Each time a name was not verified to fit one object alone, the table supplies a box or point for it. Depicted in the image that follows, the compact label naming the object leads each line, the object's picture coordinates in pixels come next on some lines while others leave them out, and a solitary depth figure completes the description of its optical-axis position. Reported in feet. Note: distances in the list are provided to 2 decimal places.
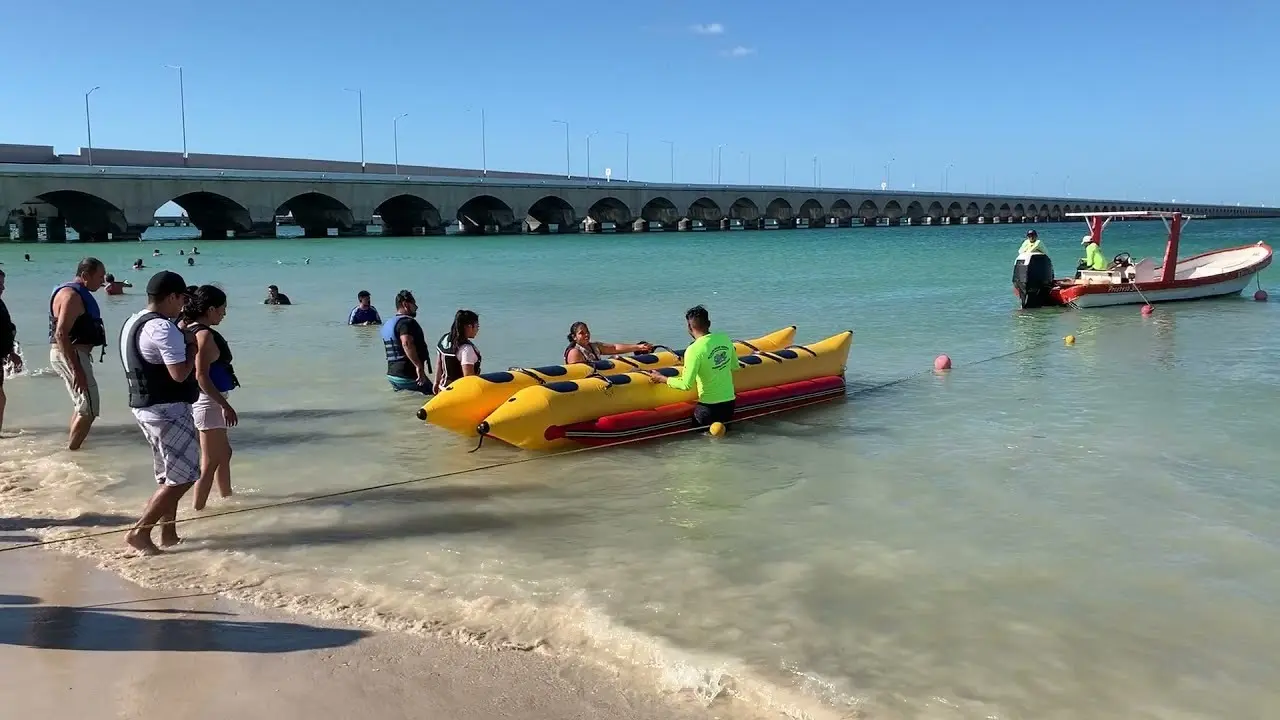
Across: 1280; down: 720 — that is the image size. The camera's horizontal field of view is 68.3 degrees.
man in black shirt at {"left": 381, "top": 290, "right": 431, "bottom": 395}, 28.12
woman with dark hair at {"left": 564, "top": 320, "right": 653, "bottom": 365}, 28.94
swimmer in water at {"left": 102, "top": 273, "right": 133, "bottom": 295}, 67.15
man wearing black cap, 14.67
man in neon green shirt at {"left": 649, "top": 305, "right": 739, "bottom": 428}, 24.85
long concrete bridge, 162.91
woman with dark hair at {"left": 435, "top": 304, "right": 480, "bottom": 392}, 25.38
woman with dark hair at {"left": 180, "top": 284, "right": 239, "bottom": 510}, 15.94
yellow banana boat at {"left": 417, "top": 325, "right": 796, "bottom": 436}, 23.97
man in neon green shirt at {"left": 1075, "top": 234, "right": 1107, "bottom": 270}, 64.59
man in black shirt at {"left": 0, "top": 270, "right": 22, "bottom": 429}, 22.11
